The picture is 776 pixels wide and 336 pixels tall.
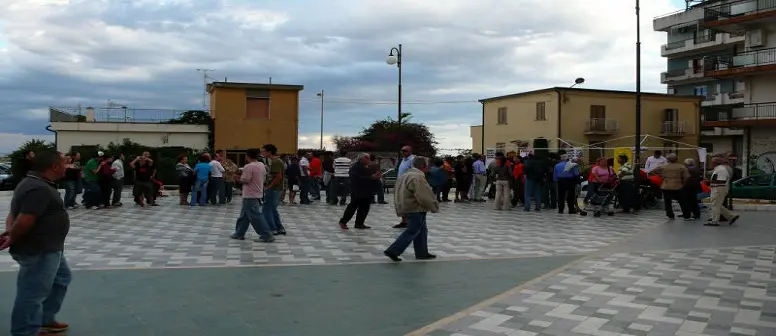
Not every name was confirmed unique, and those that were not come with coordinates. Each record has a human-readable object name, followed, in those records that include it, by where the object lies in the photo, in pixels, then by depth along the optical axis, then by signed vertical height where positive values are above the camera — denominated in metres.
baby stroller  16.47 -0.83
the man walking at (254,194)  10.70 -0.49
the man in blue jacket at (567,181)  16.98 -0.38
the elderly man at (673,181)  15.15 -0.32
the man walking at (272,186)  11.40 -0.38
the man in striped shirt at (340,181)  19.50 -0.50
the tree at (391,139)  48.06 +2.02
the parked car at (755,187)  23.38 -0.69
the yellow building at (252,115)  40.81 +2.97
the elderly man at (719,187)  13.72 -0.40
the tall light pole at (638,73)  23.45 +3.39
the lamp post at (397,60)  29.38 +4.62
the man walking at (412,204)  8.62 -0.51
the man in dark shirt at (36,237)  4.68 -0.53
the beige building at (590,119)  46.62 +3.47
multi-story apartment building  33.28 +4.94
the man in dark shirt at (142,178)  18.28 -0.42
